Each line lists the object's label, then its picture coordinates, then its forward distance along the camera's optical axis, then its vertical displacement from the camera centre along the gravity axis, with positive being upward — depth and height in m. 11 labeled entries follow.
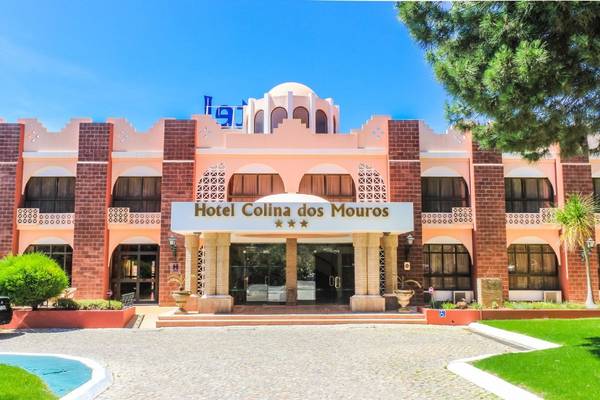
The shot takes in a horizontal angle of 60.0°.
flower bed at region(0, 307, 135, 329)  18.36 -2.06
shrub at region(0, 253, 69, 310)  17.75 -0.64
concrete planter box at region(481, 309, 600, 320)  18.88 -2.00
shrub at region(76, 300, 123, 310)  19.25 -1.65
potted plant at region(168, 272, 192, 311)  20.48 -1.41
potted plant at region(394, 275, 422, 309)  20.95 -1.48
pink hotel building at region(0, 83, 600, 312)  24.31 +2.99
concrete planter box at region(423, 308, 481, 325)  18.86 -2.08
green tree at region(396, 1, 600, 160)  7.80 +3.10
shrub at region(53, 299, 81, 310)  19.09 -1.59
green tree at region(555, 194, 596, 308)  21.92 +1.47
